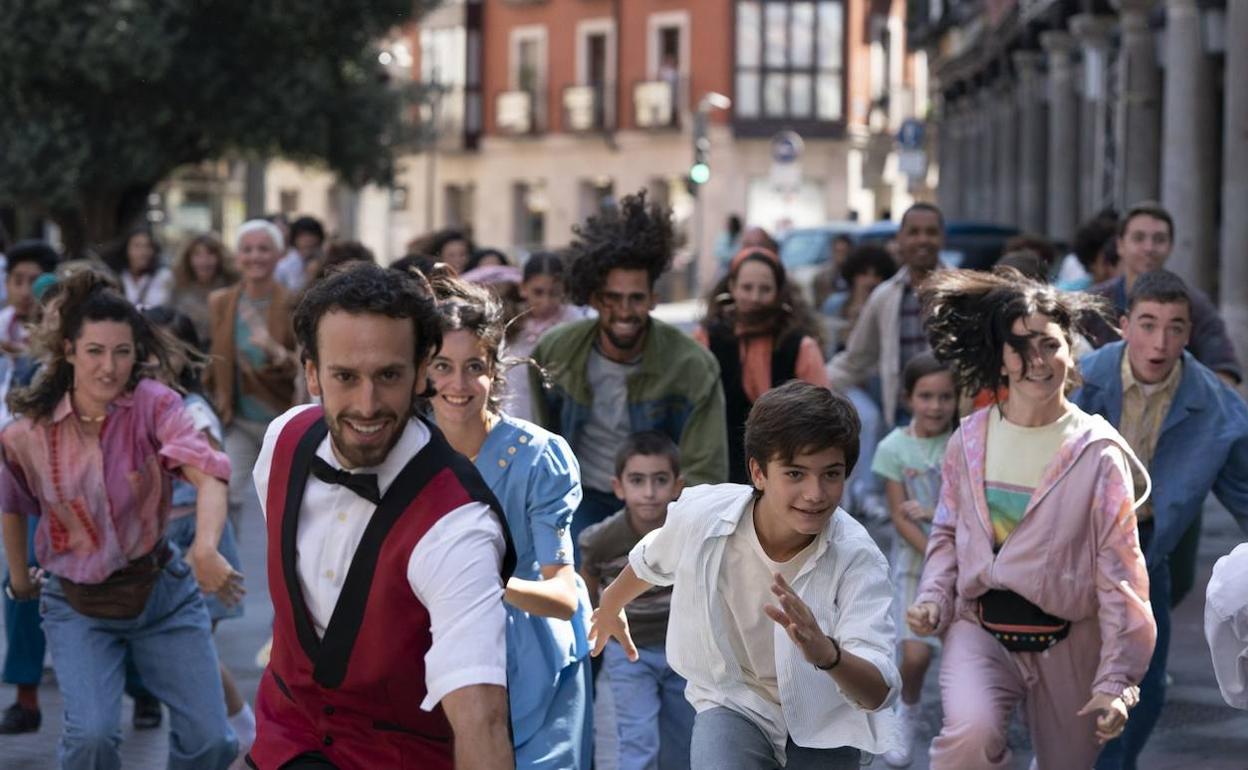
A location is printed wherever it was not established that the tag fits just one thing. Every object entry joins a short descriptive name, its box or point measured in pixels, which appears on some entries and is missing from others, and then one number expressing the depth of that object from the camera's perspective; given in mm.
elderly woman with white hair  11234
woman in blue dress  5797
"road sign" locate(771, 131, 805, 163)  36219
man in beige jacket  10984
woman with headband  9141
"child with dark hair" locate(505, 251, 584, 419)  9664
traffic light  34406
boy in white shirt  5293
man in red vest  4125
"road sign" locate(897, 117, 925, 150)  34125
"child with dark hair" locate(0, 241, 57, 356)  12789
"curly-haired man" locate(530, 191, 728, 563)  7820
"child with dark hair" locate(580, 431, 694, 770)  7203
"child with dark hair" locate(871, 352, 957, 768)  8766
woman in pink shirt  6816
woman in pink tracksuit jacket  6270
